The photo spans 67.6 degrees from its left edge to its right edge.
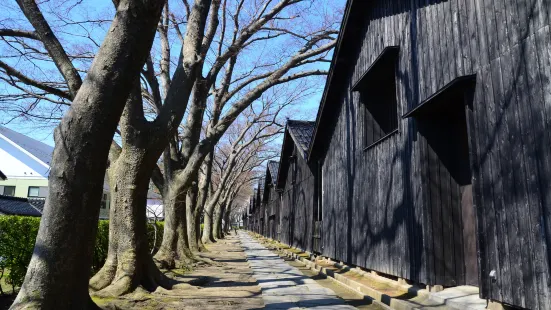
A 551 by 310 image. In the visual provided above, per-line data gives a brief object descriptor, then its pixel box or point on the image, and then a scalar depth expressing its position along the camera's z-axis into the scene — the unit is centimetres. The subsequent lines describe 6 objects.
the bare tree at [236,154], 2330
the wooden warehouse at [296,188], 1791
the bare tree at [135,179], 730
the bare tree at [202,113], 1063
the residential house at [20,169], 3412
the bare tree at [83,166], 407
